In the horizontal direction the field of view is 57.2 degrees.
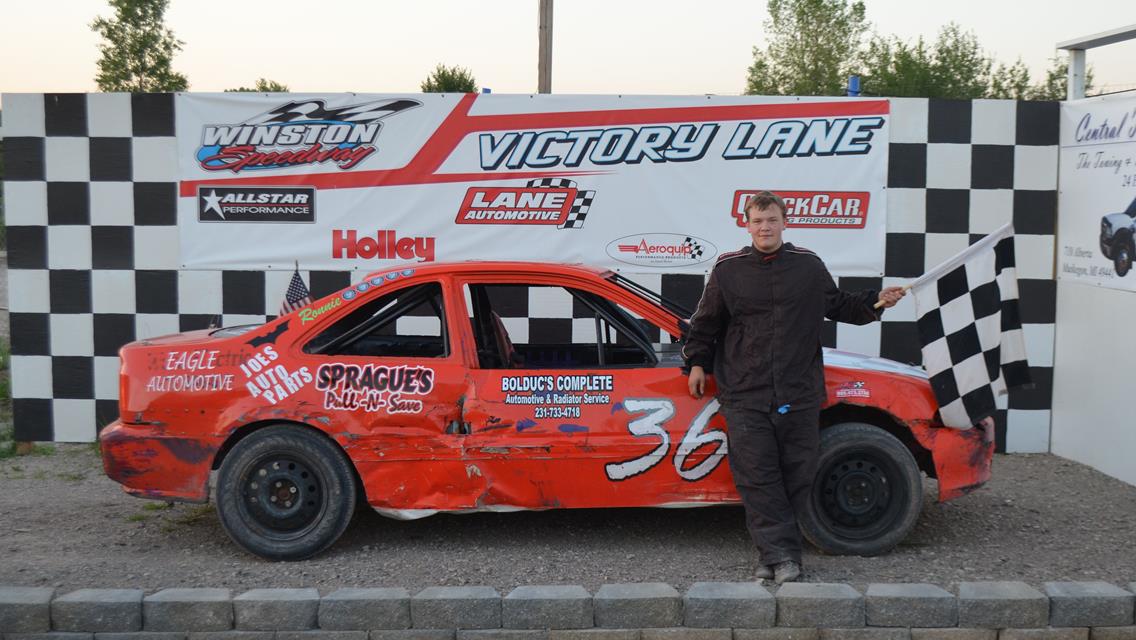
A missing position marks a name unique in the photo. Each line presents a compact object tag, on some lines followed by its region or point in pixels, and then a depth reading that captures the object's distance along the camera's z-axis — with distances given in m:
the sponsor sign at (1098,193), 6.12
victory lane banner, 6.86
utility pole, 7.29
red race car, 4.64
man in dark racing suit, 4.44
